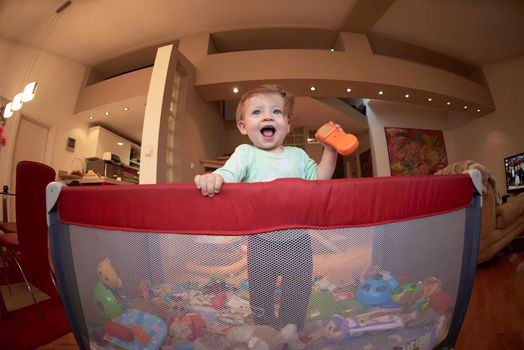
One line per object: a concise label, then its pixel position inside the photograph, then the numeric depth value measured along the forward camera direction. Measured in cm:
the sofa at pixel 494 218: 112
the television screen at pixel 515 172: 220
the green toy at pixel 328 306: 24
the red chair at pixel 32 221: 71
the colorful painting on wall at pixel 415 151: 288
